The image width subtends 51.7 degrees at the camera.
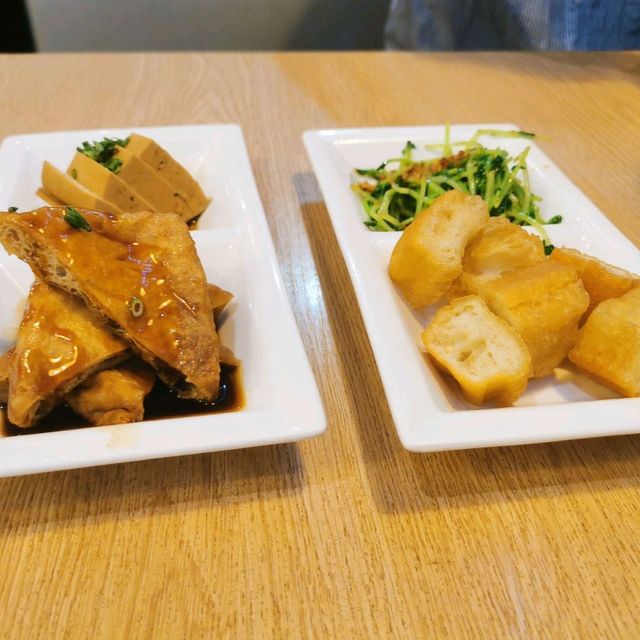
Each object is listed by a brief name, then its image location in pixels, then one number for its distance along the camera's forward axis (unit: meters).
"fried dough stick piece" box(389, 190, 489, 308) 0.30
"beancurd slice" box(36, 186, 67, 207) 0.37
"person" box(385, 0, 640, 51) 0.74
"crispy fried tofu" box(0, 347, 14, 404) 0.26
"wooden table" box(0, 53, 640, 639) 0.22
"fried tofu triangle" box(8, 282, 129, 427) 0.24
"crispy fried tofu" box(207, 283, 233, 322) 0.30
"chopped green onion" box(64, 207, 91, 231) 0.27
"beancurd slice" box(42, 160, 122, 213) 0.36
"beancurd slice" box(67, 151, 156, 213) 0.36
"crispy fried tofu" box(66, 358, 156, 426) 0.25
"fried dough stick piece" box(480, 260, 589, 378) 0.28
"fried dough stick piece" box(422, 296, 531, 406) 0.26
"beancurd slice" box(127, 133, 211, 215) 0.39
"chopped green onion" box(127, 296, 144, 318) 0.26
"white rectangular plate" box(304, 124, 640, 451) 0.24
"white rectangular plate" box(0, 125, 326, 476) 0.23
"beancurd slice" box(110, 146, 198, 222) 0.37
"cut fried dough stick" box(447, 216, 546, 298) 0.31
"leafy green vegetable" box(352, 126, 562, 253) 0.40
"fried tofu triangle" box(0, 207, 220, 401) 0.26
